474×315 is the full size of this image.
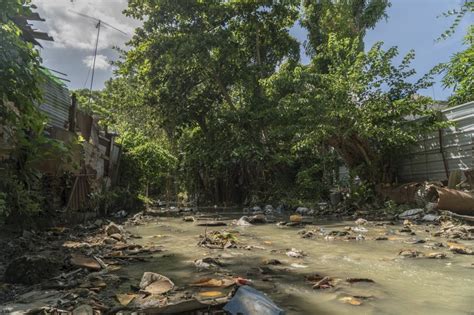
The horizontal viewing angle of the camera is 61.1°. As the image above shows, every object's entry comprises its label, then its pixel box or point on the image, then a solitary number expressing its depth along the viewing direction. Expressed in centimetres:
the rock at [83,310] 267
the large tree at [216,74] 1539
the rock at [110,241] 610
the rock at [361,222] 848
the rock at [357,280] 366
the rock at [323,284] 347
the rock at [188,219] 1043
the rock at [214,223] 920
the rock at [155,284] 332
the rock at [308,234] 690
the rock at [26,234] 615
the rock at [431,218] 830
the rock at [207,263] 434
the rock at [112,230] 708
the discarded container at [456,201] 795
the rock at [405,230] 719
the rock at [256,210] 1306
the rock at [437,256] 471
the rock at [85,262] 418
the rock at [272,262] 455
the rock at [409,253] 485
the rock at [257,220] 948
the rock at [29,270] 364
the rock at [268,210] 1274
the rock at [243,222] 915
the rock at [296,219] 942
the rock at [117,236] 647
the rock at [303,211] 1186
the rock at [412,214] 909
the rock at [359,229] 736
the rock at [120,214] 1115
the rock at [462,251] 487
